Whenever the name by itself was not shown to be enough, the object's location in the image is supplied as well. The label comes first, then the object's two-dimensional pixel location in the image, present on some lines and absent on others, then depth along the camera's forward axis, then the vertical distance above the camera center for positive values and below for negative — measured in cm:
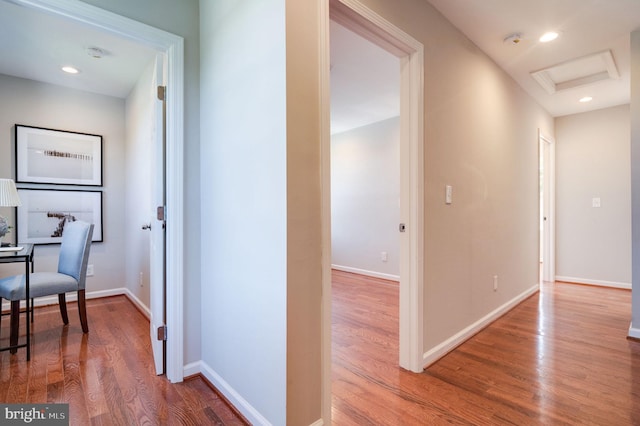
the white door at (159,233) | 192 -11
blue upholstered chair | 222 -50
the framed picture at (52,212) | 323 +3
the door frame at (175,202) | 188 +7
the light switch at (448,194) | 223 +13
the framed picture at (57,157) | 322 +61
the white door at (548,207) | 457 +7
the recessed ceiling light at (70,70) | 299 +137
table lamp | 242 +14
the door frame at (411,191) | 196 +14
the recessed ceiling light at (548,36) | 246 +137
